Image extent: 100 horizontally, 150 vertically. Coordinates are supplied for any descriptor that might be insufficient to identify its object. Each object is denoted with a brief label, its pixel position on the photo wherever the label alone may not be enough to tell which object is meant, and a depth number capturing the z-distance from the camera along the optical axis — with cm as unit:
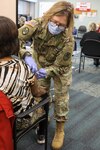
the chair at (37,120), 137
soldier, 181
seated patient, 131
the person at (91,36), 498
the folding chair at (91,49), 452
